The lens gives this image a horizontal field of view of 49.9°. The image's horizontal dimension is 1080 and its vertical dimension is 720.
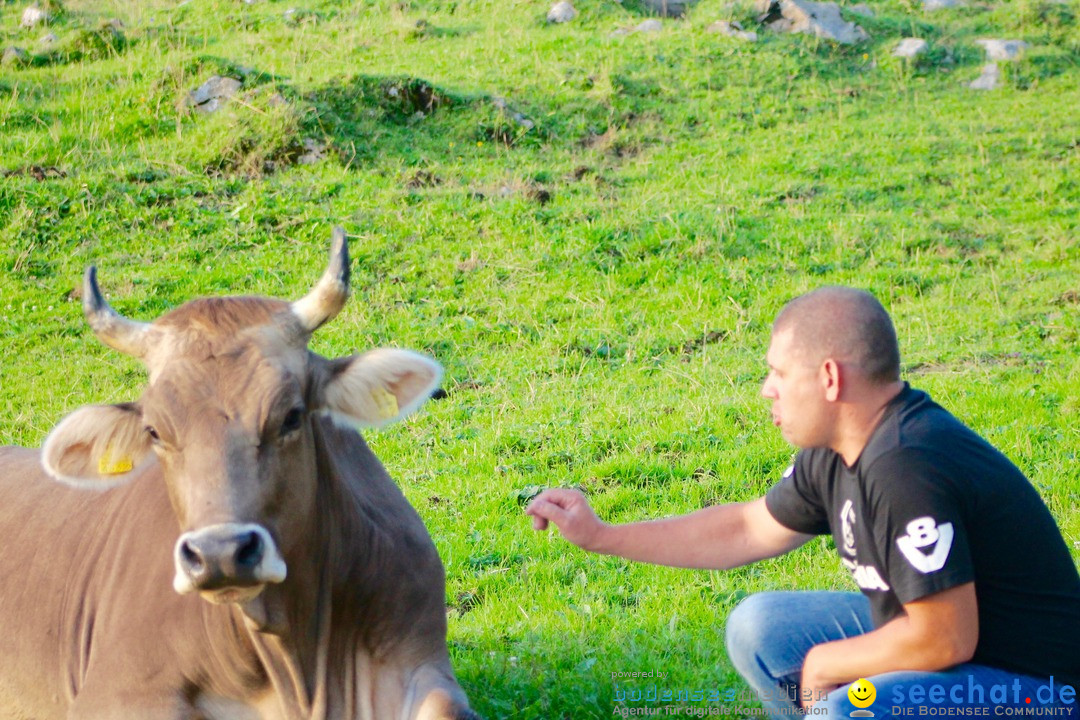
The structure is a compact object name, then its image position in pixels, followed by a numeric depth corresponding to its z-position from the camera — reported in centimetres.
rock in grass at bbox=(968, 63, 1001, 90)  1633
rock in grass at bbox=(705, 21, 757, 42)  1695
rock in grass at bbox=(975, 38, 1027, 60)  1697
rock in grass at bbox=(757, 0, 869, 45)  1739
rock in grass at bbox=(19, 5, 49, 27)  1742
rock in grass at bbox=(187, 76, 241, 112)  1356
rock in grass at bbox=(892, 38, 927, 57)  1691
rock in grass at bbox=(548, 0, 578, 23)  1767
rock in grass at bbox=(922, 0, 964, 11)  1943
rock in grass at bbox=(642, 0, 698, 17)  1867
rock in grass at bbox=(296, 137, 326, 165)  1283
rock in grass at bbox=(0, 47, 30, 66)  1527
